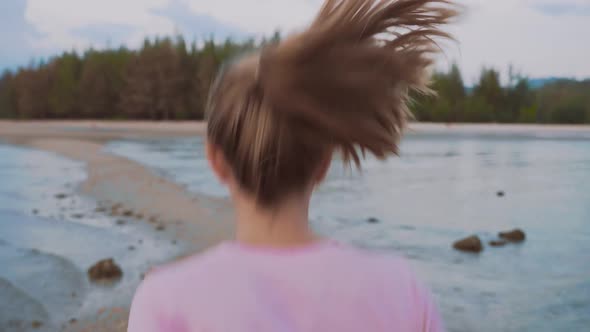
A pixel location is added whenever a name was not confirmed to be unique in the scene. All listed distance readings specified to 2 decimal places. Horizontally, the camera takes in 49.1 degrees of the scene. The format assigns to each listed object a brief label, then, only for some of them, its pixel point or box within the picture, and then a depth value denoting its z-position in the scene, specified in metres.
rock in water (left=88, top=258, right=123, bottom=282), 4.88
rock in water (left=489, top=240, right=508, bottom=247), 6.39
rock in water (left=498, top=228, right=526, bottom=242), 6.67
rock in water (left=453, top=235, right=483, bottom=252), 6.09
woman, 1.01
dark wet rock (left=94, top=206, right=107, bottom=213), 7.98
